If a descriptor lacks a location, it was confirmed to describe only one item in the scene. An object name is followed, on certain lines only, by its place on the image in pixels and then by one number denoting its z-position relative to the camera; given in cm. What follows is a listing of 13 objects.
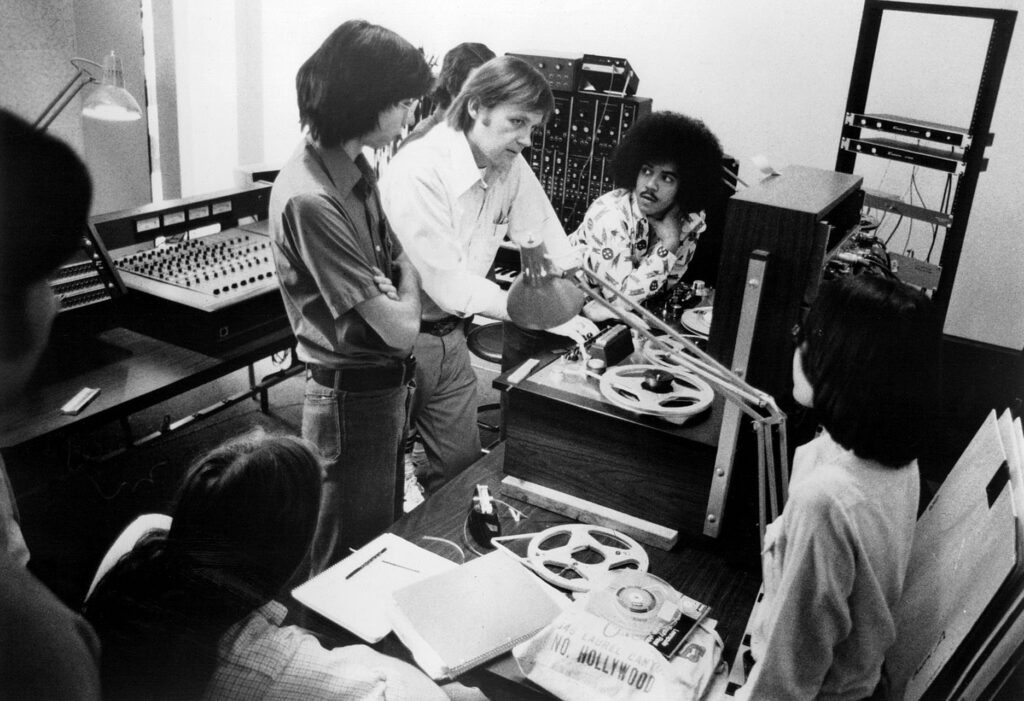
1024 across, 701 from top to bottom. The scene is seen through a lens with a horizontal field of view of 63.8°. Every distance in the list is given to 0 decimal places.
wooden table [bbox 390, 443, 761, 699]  133
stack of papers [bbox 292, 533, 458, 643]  129
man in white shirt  200
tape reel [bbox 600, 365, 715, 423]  152
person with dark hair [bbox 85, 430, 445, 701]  92
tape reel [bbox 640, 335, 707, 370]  167
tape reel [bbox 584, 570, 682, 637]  126
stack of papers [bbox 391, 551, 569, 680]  121
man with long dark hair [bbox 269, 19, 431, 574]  160
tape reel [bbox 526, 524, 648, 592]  141
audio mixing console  202
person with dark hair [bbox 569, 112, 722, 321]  277
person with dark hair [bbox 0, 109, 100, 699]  70
